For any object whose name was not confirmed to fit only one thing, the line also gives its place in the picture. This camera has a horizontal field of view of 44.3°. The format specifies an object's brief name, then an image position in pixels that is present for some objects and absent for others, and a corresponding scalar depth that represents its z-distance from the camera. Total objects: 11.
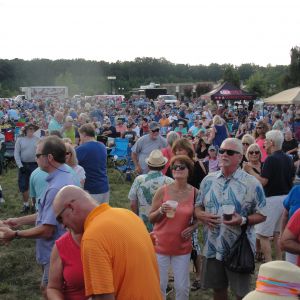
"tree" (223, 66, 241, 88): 47.10
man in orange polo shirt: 1.67
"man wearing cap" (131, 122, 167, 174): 5.61
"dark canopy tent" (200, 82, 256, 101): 20.64
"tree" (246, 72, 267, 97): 45.67
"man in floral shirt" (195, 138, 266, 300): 2.85
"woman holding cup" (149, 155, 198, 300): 3.17
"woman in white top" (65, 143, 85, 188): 4.02
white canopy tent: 13.37
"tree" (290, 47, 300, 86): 39.75
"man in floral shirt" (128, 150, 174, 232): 3.54
